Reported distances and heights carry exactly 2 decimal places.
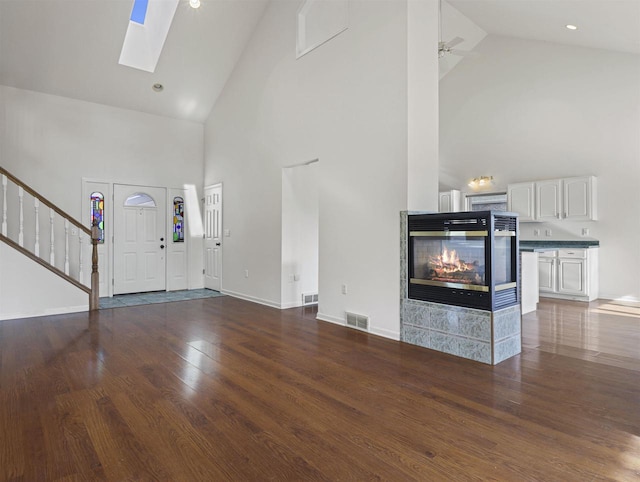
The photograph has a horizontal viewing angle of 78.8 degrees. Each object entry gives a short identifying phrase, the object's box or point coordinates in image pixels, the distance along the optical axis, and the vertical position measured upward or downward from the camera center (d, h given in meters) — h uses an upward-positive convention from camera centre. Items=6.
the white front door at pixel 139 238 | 7.11 +0.09
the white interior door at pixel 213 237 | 7.44 +0.11
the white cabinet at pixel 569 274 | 6.35 -0.55
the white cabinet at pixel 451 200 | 8.73 +0.93
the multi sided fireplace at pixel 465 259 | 3.39 -0.16
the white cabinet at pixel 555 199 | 6.52 +0.75
